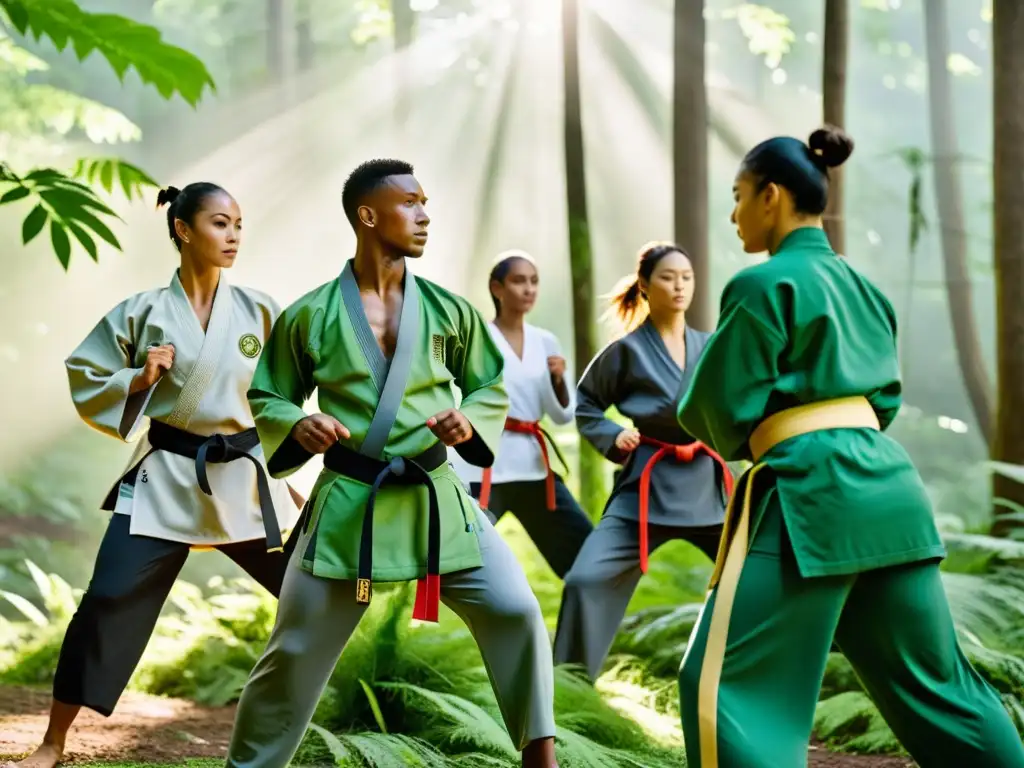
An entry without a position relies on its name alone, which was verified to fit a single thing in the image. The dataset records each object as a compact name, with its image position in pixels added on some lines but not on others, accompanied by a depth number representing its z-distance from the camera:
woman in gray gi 5.29
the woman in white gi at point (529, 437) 6.07
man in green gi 3.46
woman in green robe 2.85
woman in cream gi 4.32
